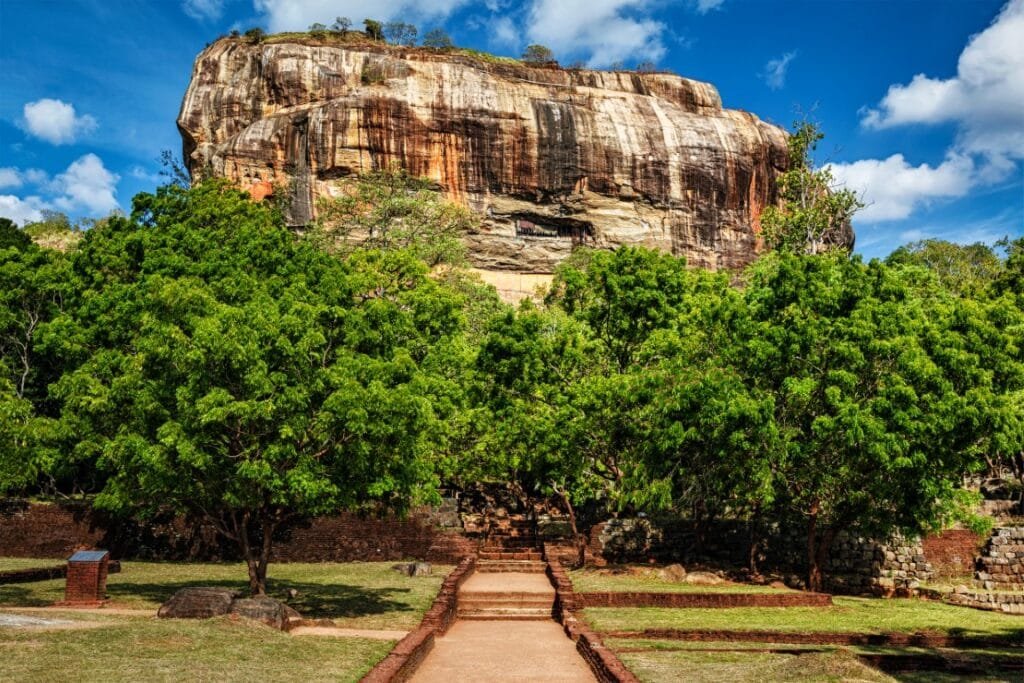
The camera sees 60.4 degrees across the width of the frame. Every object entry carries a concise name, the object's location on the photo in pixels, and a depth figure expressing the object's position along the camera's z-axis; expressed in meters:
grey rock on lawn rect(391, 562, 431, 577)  21.03
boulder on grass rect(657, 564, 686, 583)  19.73
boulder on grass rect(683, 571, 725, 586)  19.59
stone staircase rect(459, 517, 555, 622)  16.34
